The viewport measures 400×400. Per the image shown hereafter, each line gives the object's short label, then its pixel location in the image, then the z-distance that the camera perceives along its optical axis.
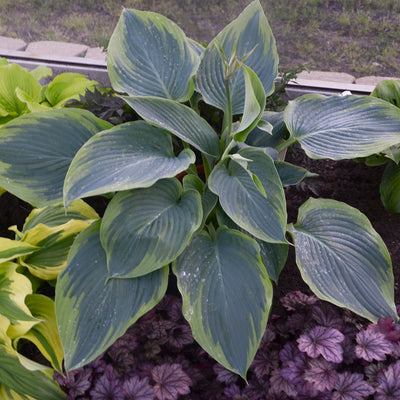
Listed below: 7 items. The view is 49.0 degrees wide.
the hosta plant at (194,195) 0.79
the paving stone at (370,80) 1.34
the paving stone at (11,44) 1.42
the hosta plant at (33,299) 0.84
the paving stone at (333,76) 1.35
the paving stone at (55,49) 1.39
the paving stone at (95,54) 1.41
